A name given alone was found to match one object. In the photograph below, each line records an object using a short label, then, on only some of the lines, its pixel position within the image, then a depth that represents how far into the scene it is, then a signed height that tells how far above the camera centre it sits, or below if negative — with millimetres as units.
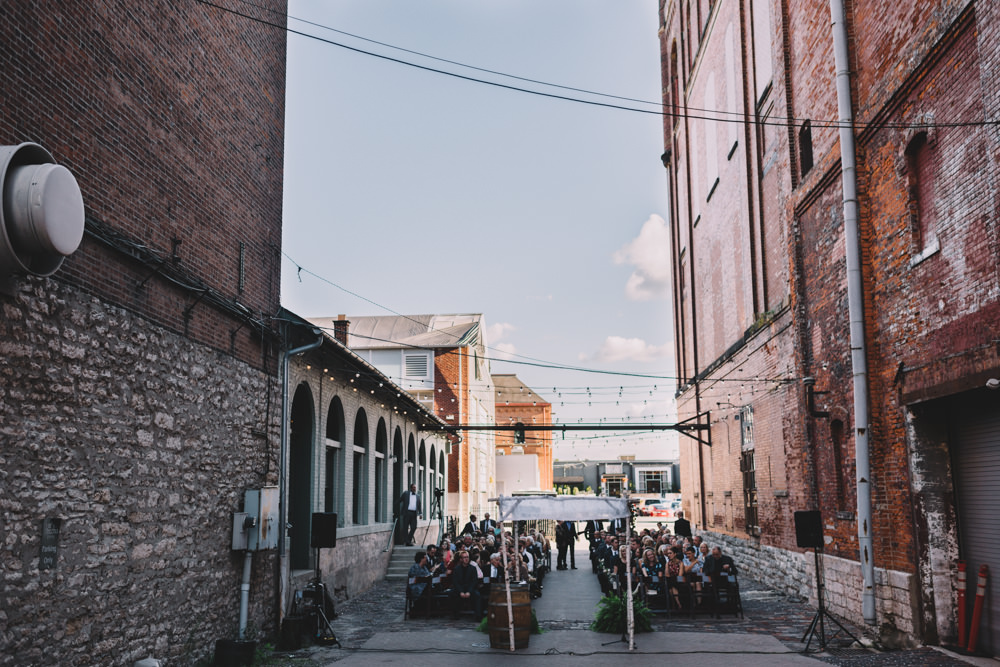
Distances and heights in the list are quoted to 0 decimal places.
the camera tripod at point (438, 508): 31347 -1146
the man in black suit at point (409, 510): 24562 -910
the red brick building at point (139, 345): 7418 +1352
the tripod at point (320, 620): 12844 -2054
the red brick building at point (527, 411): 69562 +5066
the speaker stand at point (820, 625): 11891 -2042
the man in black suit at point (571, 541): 27569 -2014
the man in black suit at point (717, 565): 15656 -1580
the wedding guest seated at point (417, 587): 15695 -1920
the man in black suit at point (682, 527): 24359 -1425
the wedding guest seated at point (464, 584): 15672 -1878
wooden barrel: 12547 -1973
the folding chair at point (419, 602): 15685 -2181
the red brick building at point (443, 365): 37969 +4747
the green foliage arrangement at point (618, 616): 13602 -2137
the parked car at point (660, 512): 51250 -2107
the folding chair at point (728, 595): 15562 -2083
